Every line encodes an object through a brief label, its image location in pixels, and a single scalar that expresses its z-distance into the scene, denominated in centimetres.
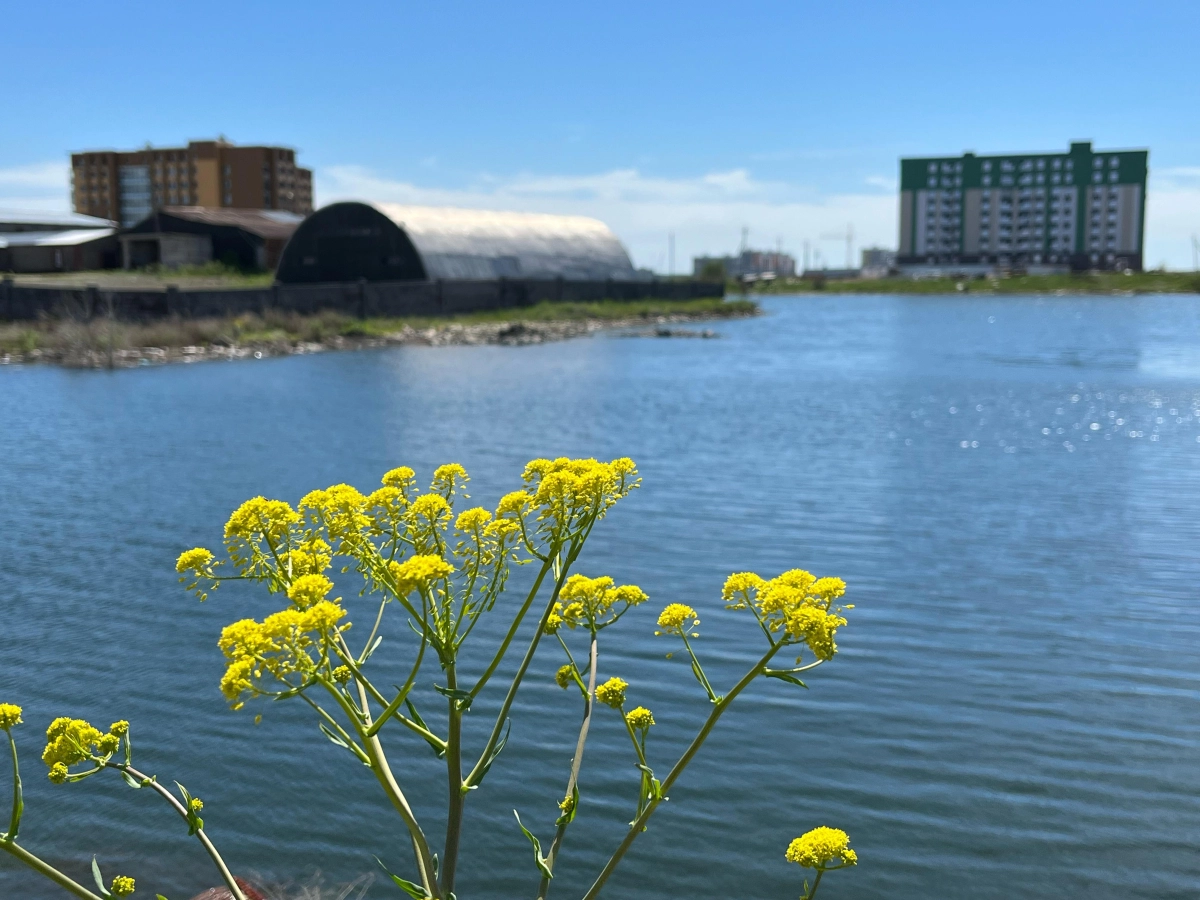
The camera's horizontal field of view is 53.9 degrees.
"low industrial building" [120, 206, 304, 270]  6425
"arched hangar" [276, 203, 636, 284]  5500
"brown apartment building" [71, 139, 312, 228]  12119
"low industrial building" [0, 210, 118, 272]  6222
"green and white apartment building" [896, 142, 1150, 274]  14475
